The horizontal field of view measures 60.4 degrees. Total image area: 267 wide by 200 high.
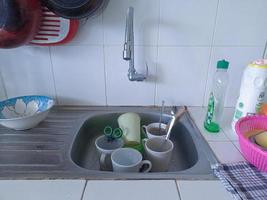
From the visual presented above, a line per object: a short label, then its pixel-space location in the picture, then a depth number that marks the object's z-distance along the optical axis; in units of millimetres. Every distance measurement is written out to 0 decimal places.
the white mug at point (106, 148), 727
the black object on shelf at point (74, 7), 728
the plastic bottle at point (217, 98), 807
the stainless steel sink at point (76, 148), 609
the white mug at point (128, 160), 649
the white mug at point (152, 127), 851
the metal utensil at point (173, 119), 802
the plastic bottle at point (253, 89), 719
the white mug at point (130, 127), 804
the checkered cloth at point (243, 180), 531
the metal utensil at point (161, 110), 952
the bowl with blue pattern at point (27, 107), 822
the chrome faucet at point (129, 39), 761
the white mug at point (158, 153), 719
